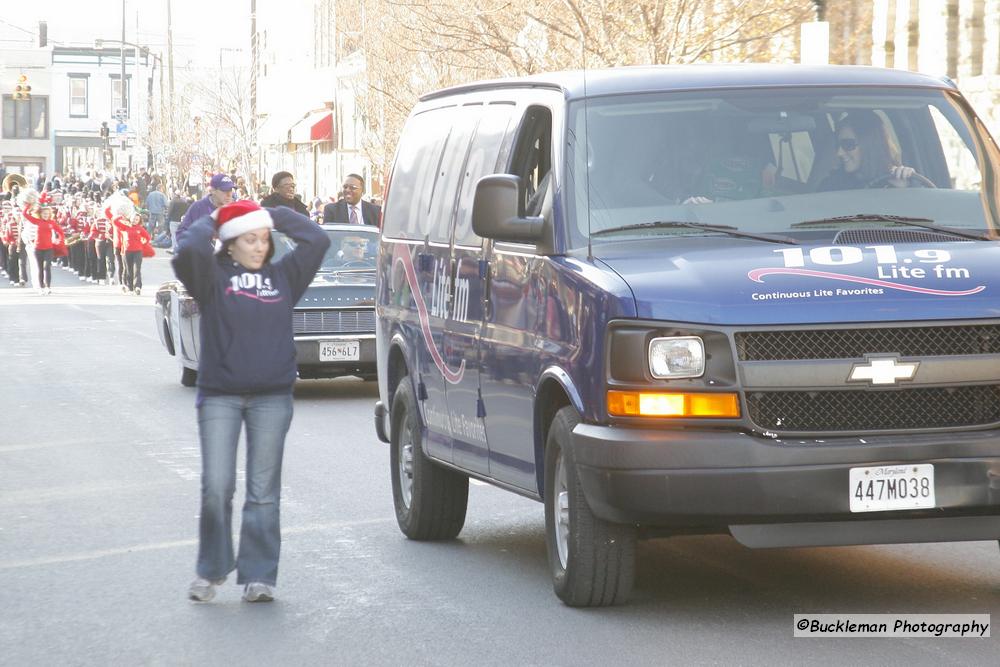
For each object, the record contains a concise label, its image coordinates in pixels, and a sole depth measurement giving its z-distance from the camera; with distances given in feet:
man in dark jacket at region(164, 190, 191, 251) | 165.02
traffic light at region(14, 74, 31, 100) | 296.63
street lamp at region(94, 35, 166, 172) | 278.38
